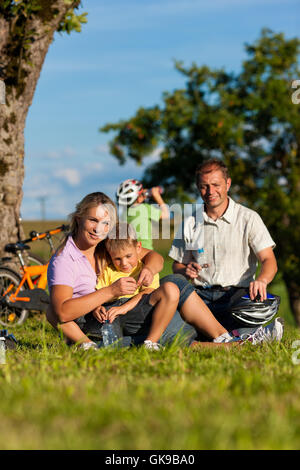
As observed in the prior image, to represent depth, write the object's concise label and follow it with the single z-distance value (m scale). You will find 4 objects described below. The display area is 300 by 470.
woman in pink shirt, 9.91
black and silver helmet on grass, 11.07
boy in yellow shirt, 10.13
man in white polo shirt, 11.96
